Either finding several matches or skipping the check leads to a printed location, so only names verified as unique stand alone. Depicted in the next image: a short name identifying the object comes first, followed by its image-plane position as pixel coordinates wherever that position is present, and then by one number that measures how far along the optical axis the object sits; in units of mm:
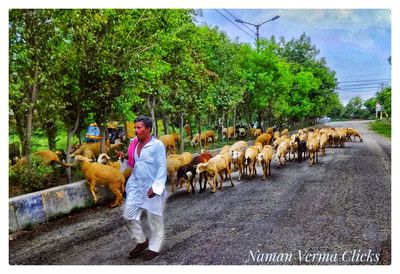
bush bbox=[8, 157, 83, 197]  6262
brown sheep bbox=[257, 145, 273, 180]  9148
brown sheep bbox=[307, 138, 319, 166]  9514
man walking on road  4992
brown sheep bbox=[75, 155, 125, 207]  6879
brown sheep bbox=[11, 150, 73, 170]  6531
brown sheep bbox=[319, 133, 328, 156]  10180
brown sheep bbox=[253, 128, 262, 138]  14491
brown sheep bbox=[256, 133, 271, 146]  13080
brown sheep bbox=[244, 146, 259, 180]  9333
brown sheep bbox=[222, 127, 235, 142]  14219
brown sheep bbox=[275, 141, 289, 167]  10273
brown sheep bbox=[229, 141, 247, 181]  9058
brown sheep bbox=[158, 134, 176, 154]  7520
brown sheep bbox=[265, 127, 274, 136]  14703
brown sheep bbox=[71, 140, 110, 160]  8031
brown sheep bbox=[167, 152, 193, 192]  7513
